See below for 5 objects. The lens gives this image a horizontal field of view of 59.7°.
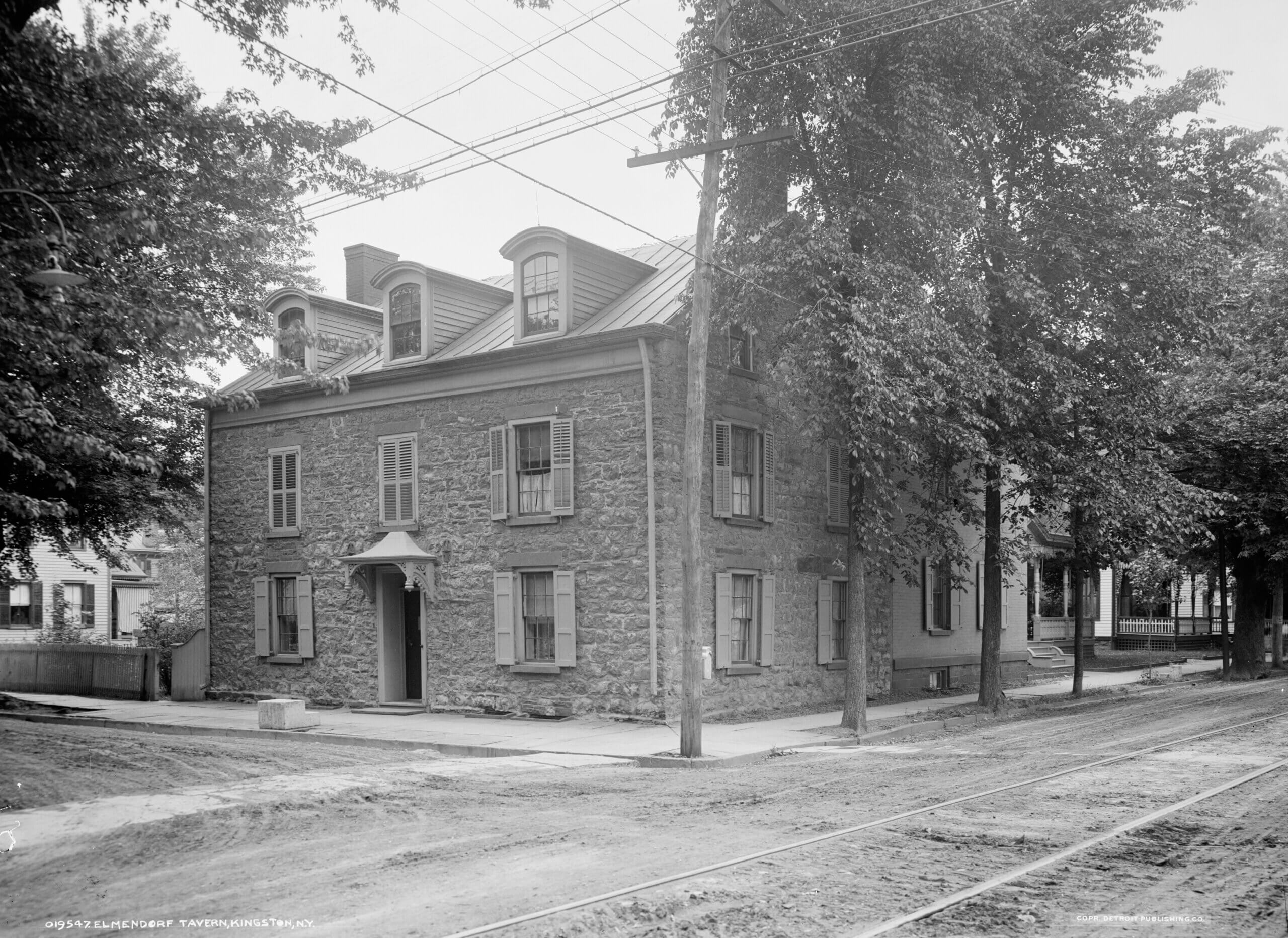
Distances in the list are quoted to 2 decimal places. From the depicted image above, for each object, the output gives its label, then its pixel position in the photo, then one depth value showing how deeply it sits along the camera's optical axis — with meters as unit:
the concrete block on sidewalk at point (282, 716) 18.17
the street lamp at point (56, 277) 8.70
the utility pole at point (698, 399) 14.84
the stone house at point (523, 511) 18.92
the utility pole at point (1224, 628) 29.33
